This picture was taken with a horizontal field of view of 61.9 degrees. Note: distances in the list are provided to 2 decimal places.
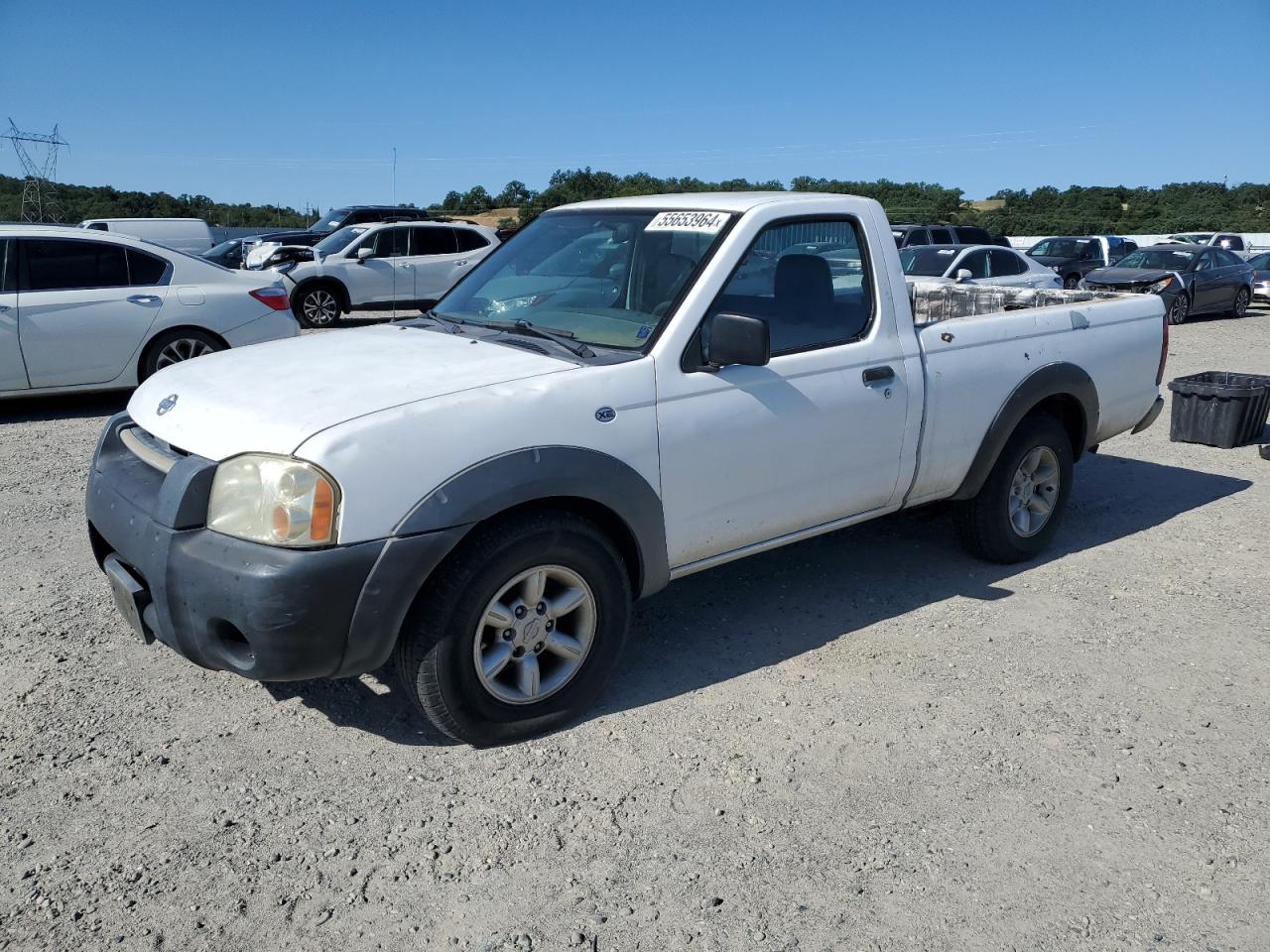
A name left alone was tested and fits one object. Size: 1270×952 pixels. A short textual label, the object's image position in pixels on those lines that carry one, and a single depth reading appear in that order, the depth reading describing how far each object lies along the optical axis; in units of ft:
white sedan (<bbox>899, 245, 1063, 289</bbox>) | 52.45
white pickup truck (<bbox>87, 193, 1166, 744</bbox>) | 10.43
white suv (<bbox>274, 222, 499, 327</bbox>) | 55.83
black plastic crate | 27.73
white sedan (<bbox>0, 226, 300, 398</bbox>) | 28.14
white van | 69.62
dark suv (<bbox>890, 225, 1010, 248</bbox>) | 69.87
